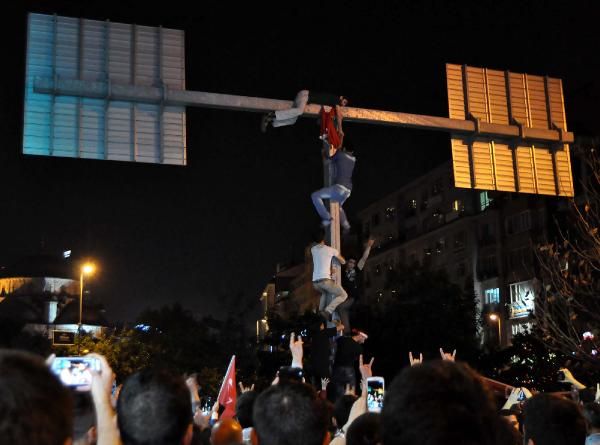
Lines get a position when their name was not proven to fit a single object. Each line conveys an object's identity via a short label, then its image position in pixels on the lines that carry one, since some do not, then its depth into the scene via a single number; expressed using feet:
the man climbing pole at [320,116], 47.65
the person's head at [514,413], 28.71
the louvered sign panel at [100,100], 48.60
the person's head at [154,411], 12.73
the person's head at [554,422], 16.16
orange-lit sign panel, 56.24
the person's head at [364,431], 16.21
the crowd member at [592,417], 23.09
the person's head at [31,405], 7.87
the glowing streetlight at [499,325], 228.55
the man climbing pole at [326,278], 45.21
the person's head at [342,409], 25.94
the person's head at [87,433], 15.65
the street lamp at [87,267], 133.59
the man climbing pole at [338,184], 46.85
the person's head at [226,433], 17.74
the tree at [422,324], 158.40
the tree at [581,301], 71.52
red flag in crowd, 37.91
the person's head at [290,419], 14.69
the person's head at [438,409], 9.34
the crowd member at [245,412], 24.09
